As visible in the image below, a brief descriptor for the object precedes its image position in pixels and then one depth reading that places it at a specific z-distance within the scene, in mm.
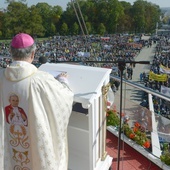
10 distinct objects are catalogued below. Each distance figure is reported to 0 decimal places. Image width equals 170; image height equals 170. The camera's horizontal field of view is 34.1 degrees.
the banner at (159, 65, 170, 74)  16370
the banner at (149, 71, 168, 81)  14523
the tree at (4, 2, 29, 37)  41344
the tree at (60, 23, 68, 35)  48062
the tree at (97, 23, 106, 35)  48250
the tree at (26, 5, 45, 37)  42656
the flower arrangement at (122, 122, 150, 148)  2827
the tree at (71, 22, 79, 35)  47531
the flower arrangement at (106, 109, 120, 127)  2758
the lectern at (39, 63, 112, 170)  1788
